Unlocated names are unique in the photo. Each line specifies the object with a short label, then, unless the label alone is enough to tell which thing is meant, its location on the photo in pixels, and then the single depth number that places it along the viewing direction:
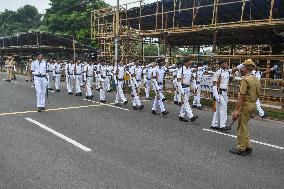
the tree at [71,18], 50.66
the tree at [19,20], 85.06
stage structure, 17.91
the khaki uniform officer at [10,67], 28.70
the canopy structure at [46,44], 37.62
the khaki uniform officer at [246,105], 8.20
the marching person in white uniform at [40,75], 13.62
